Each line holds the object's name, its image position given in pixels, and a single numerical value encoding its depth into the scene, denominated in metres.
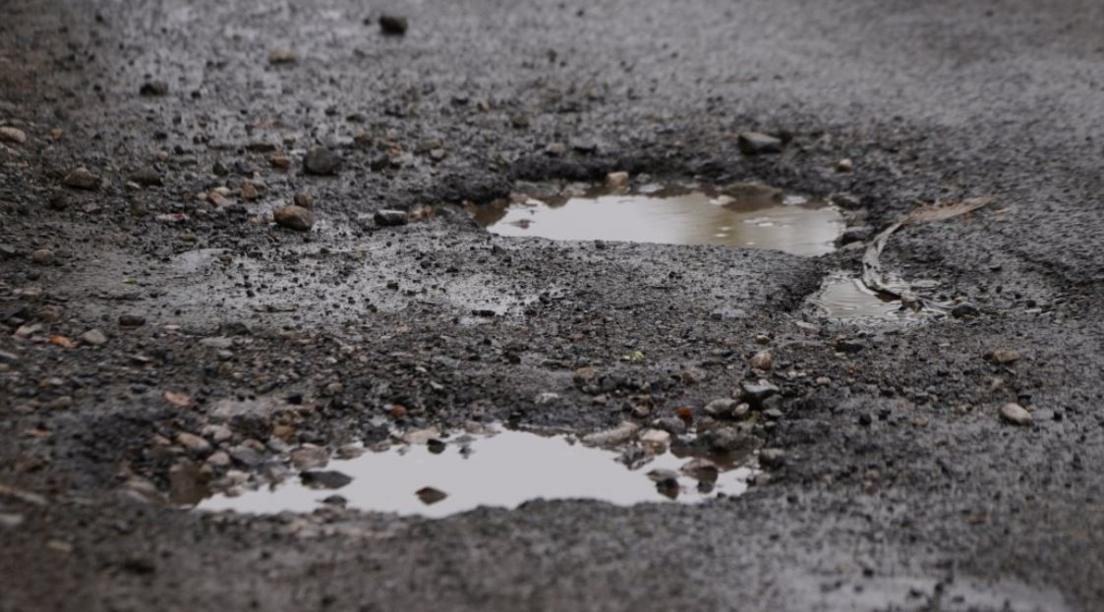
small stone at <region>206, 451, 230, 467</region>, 6.72
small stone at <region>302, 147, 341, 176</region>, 10.62
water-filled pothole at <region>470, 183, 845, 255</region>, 9.90
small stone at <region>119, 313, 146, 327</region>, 8.03
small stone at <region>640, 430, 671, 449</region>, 7.07
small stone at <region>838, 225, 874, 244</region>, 9.67
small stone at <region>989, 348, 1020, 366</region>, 7.80
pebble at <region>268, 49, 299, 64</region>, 13.11
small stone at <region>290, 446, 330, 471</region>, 6.79
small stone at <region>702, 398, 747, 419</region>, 7.30
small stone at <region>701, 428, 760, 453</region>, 7.03
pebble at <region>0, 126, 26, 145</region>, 10.59
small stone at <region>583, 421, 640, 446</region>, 7.07
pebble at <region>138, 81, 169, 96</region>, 12.05
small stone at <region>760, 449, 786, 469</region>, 6.86
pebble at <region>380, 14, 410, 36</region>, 14.27
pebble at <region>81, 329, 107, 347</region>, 7.71
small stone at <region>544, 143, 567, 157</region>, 11.12
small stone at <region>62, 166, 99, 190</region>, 10.03
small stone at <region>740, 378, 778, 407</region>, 7.39
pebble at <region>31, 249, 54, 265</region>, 8.82
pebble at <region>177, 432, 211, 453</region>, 6.80
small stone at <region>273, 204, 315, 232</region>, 9.73
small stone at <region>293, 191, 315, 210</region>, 10.09
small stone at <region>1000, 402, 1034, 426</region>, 7.15
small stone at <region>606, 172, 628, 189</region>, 10.80
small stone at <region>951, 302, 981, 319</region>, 8.45
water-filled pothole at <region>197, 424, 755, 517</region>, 6.53
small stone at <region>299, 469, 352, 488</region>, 6.64
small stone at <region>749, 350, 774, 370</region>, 7.74
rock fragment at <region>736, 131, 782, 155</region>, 11.14
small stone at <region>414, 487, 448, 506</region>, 6.56
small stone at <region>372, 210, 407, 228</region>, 9.88
